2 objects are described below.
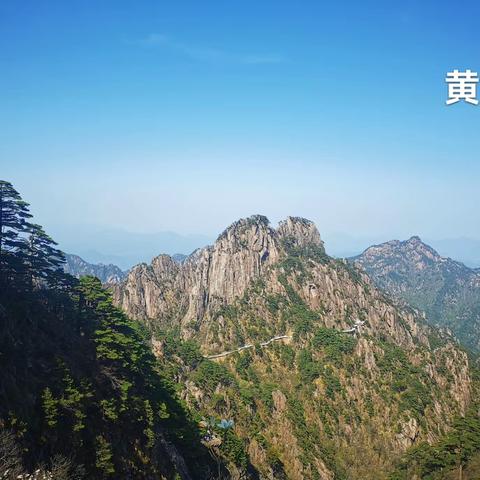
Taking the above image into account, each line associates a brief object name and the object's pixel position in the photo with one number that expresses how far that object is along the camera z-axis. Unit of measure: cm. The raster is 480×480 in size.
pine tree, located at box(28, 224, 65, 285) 5844
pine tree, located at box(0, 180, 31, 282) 5388
